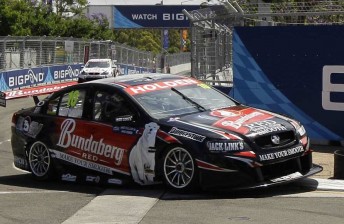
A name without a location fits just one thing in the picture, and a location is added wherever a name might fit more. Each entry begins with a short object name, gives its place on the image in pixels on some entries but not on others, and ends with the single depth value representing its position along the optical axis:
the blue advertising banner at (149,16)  80.69
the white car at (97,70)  37.56
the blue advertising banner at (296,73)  12.87
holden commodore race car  8.34
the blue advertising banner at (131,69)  55.64
